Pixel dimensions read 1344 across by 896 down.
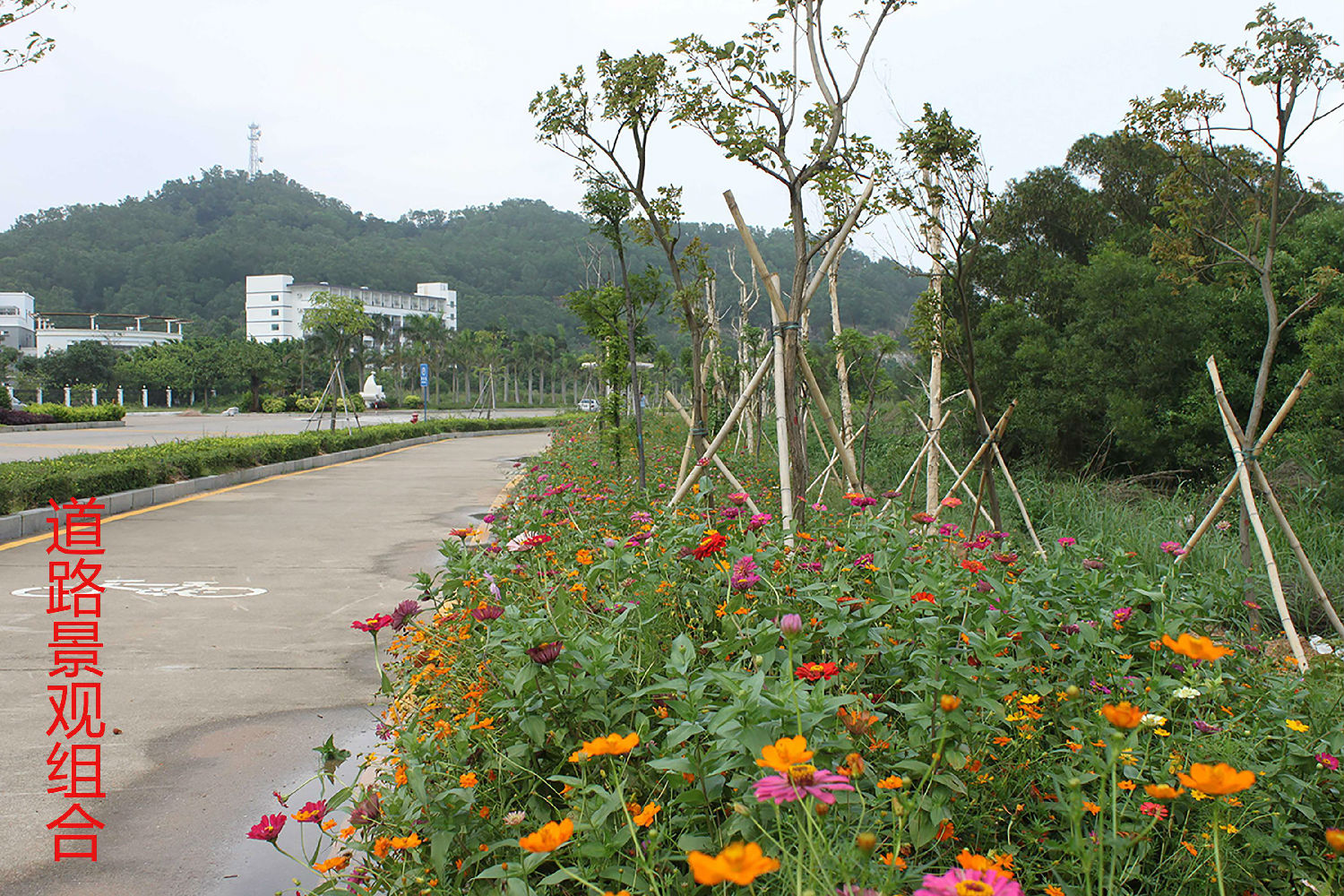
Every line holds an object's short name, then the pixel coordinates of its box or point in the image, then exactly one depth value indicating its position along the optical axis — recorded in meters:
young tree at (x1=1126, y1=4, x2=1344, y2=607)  3.97
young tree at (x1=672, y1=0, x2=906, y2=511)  4.53
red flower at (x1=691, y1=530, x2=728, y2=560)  2.14
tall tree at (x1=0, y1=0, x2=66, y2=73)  6.73
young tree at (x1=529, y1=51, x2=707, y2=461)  5.88
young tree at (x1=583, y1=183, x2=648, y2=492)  7.02
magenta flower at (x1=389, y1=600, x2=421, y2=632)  2.15
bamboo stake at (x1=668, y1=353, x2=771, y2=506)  4.26
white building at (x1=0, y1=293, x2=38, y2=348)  64.44
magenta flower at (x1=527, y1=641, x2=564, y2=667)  1.67
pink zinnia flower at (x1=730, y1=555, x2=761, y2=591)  2.14
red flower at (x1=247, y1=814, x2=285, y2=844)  1.51
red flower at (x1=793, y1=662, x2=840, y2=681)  1.58
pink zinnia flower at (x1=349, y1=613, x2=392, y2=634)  2.08
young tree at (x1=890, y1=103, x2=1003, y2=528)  4.83
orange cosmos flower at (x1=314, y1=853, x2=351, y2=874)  1.66
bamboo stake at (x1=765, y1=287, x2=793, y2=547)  4.04
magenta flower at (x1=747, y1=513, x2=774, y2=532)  2.71
